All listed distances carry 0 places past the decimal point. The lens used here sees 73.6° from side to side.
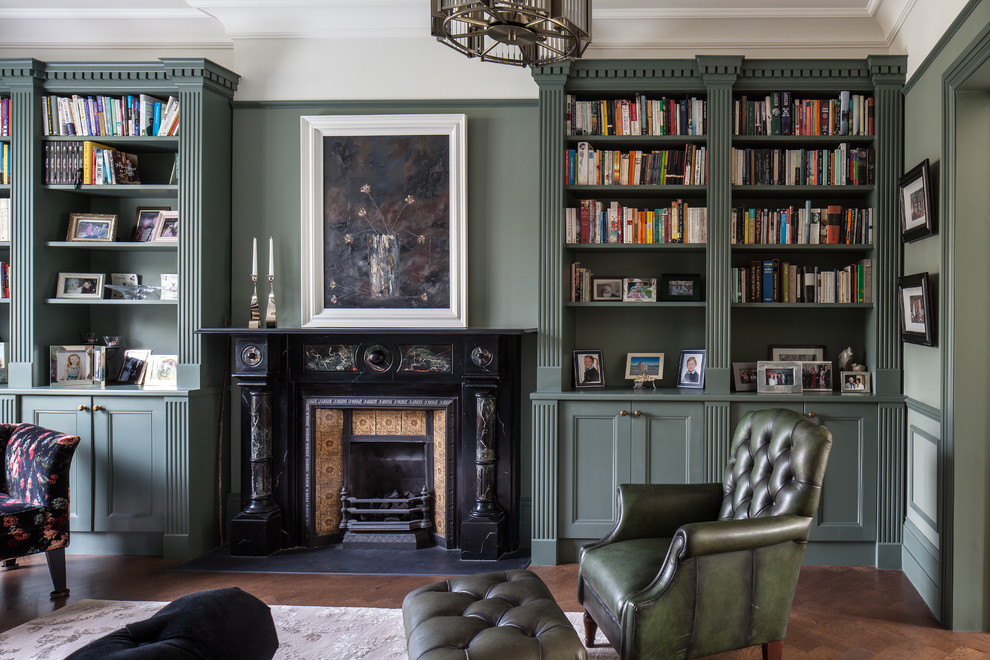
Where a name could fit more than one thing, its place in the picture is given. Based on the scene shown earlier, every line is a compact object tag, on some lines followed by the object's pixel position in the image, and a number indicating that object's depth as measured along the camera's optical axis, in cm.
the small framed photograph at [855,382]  386
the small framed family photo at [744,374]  406
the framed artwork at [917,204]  324
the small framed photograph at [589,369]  404
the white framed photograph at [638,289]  402
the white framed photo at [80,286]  408
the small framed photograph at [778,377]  386
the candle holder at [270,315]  402
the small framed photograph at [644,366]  410
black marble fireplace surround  386
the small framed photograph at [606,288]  407
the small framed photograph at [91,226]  411
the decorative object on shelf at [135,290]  410
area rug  274
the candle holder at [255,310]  399
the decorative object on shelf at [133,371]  419
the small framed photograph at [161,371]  414
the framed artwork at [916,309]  323
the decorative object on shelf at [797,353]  409
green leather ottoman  196
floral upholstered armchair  314
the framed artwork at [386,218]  408
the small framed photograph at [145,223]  419
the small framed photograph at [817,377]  394
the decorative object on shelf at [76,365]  403
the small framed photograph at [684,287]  400
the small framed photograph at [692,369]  398
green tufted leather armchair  226
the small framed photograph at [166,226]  409
